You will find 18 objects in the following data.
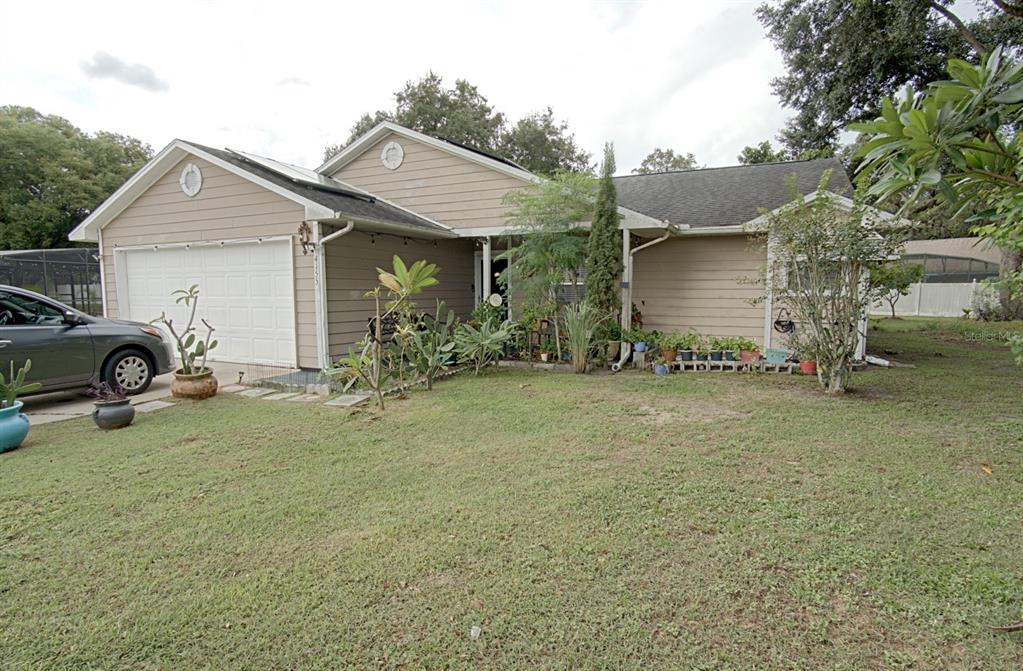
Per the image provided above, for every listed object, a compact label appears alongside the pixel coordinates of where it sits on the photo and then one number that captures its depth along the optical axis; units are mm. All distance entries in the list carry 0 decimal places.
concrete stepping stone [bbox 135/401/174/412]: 6121
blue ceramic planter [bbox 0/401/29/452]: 4547
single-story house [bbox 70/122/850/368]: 8133
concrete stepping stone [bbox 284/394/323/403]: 6523
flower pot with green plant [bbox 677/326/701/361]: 8586
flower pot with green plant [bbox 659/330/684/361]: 8703
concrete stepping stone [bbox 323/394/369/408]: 6262
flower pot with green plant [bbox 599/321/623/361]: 8859
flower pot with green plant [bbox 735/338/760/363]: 8484
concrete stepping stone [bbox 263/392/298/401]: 6656
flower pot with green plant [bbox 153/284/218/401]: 6500
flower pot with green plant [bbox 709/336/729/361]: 8609
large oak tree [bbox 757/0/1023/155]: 12203
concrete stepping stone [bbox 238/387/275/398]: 6910
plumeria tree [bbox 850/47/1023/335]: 1357
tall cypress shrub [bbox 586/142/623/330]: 8422
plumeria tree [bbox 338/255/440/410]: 5984
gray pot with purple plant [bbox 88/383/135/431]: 5164
